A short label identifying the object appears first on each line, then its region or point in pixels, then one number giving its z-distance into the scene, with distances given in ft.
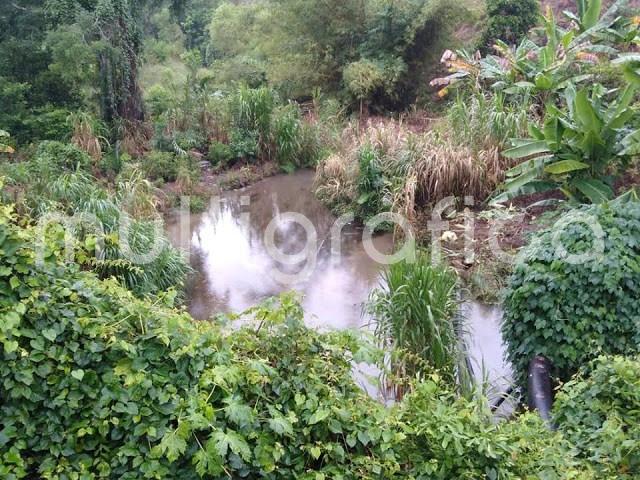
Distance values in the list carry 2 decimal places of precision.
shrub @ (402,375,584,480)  8.33
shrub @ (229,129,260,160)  36.04
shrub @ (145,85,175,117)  40.19
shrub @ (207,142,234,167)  36.01
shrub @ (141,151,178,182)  32.91
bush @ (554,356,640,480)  8.64
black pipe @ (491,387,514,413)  13.55
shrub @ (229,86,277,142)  36.19
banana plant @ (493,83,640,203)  18.25
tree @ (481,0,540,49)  42.55
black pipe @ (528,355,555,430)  12.34
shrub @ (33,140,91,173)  27.96
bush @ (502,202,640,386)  12.84
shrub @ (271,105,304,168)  35.78
